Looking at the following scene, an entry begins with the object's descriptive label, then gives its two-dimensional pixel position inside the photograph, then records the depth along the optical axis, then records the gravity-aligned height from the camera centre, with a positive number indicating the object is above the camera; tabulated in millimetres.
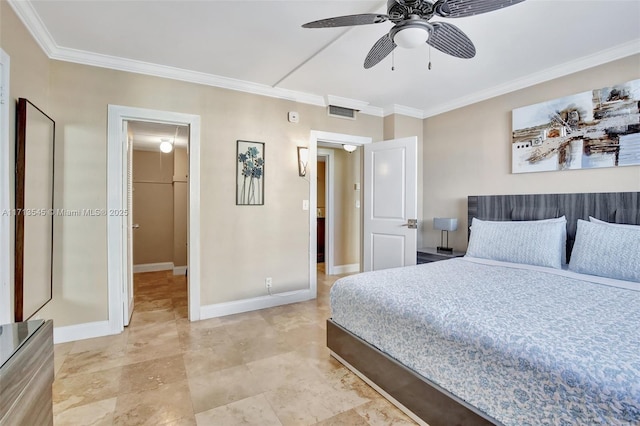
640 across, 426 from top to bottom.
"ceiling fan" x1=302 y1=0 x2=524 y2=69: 1533 +1052
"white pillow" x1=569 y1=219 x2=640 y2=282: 2092 -273
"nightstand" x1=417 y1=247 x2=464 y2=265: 3484 -485
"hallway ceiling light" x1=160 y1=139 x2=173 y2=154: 4466 +1002
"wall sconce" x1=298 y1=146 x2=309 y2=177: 3688 +652
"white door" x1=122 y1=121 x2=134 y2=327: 2930 -301
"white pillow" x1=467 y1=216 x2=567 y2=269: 2557 -253
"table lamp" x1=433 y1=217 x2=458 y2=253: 3670 -139
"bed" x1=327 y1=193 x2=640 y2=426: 1101 -518
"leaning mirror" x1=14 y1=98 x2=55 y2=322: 2027 +30
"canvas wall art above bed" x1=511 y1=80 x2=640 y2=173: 2543 +766
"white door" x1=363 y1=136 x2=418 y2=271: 3566 +122
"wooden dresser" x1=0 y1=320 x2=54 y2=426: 803 -474
